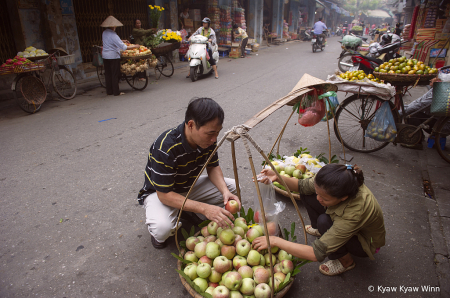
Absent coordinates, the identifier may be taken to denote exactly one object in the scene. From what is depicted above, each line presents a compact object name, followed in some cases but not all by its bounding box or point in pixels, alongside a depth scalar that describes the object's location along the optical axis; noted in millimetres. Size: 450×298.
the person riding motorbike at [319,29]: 15734
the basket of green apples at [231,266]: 1747
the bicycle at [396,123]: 3648
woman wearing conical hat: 6562
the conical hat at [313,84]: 2713
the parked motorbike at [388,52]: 9084
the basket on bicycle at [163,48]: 8271
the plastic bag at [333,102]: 3555
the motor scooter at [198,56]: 8625
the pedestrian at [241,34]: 13945
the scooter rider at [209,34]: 9078
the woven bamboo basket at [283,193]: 2858
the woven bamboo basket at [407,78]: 3427
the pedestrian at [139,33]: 8391
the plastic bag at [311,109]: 3107
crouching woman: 1749
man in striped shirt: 1856
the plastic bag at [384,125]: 3656
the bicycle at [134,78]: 7211
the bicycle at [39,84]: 5637
